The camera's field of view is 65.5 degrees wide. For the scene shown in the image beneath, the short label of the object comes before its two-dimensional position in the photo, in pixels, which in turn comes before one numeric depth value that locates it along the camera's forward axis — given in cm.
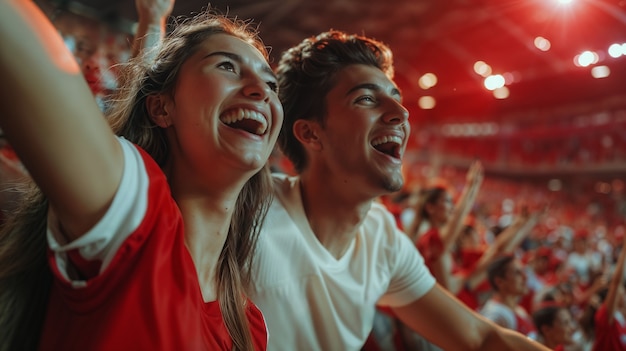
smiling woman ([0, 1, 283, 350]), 74
